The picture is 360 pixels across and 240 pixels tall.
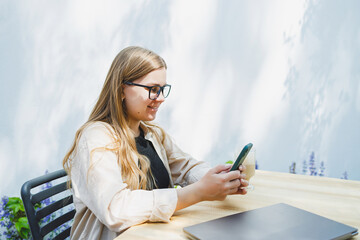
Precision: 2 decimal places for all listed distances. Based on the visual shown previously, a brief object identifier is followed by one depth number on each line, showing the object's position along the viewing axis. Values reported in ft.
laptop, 2.72
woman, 3.19
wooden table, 3.05
